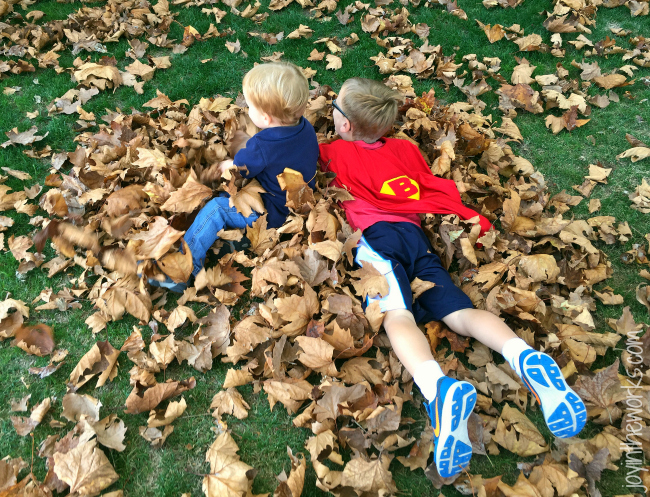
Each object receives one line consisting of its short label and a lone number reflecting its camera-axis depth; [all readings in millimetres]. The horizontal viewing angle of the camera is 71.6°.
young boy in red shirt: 2021
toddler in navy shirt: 2662
